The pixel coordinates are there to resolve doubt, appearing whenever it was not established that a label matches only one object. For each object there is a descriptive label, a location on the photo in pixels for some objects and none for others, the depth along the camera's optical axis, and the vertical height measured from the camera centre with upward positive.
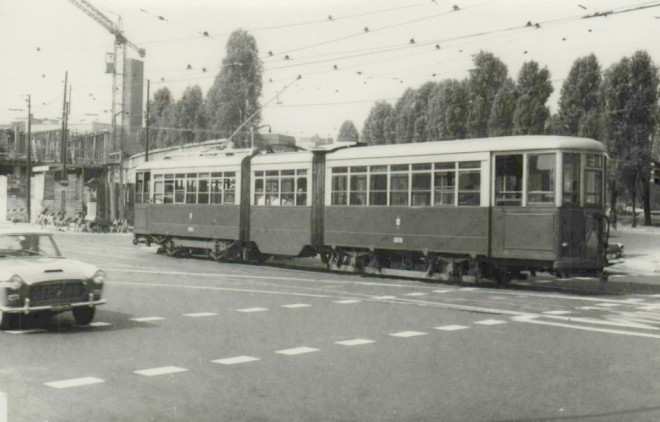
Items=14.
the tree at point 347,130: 120.62 +14.49
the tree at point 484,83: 66.19 +11.88
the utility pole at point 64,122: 47.10 +5.92
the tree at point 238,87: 68.56 +11.59
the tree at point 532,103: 61.22 +9.61
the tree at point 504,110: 63.38 +9.28
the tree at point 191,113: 80.04 +10.95
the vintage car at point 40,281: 10.84 -0.78
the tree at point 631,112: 57.94 +8.56
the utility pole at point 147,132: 44.00 +5.10
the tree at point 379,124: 90.75 +11.89
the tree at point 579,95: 59.28 +9.86
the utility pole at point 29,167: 50.86 +3.51
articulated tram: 17.12 +0.54
